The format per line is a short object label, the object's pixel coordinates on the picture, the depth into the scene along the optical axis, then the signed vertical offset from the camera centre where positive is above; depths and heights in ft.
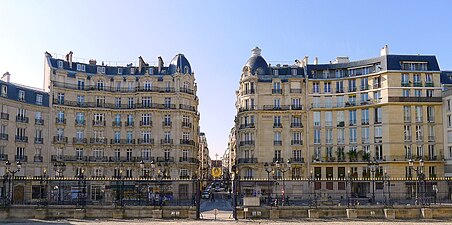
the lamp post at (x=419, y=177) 130.31 -3.69
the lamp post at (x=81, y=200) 127.13 -9.08
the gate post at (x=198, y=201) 122.50 -8.82
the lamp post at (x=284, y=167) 221.56 -1.69
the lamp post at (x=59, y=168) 208.39 -1.66
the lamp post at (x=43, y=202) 126.12 -9.56
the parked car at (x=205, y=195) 235.36 -14.53
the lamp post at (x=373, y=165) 210.38 -0.96
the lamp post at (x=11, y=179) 121.34 -3.47
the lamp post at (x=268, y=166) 221.66 -1.46
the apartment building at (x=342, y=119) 213.05 +18.66
